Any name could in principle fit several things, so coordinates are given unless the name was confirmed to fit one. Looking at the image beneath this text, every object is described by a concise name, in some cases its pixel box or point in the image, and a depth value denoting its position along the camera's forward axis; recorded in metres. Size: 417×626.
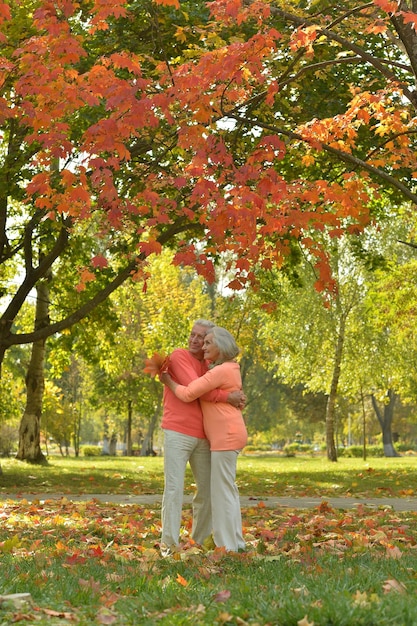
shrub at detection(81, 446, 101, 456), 57.25
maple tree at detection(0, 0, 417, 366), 8.31
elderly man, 7.37
